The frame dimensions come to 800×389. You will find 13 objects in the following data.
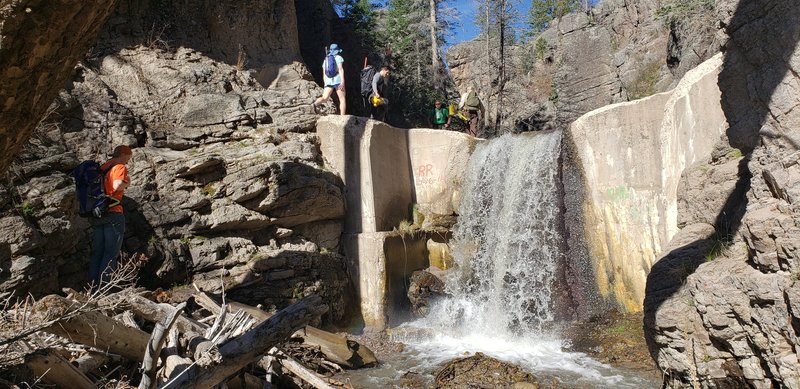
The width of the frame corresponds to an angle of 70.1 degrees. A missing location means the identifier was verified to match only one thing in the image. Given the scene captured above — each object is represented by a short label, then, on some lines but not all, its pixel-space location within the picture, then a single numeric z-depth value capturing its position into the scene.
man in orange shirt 5.65
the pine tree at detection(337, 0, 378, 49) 16.88
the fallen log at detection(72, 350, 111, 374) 4.13
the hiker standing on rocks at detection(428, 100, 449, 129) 12.60
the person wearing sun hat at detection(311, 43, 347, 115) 9.72
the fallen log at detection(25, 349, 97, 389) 3.44
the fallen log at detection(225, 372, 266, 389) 4.75
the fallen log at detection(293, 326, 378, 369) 6.61
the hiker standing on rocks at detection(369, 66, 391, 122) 10.38
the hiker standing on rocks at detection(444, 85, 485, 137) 12.66
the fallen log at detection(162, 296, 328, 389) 3.81
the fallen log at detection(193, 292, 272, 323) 6.42
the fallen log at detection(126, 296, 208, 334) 5.11
